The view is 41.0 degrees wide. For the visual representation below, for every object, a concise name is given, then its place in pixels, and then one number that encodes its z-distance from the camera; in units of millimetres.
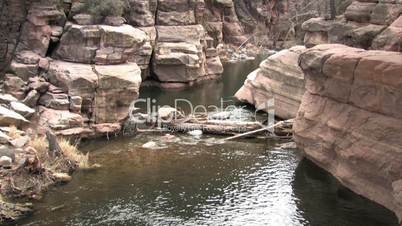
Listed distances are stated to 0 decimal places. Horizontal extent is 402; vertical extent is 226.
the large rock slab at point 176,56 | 41781
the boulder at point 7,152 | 20272
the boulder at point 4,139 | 21217
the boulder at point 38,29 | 30109
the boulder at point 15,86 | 27266
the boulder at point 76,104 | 26938
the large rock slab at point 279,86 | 31859
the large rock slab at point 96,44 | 29406
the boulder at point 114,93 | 28047
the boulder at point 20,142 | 21328
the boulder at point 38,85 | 27297
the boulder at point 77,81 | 27453
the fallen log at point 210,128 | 28984
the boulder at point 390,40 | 21156
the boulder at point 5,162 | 19797
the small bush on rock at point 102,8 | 31156
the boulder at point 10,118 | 23422
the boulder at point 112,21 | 31156
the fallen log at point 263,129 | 28062
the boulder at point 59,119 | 25594
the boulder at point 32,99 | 26609
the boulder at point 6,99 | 25641
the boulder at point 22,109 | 25047
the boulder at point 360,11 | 24953
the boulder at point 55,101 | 26766
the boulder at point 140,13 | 41594
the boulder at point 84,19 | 30797
